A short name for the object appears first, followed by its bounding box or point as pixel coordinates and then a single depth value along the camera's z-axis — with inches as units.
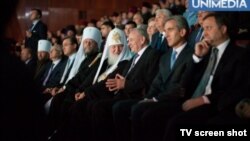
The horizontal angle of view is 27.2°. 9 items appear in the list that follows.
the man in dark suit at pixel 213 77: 131.3
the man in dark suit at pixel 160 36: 202.5
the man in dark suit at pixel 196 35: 180.2
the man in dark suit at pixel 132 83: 177.2
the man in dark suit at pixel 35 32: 354.9
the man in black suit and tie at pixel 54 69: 256.1
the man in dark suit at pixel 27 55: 318.7
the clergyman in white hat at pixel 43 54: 285.2
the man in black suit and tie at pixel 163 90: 149.6
